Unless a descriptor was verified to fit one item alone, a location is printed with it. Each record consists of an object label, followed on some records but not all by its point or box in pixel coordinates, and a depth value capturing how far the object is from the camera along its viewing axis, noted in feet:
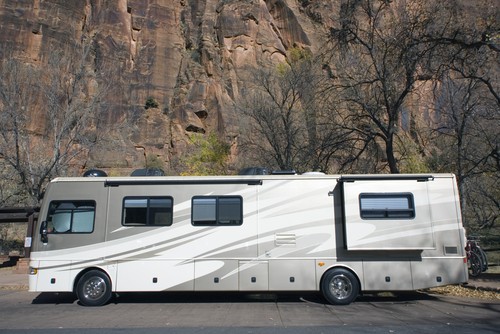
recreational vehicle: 31.32
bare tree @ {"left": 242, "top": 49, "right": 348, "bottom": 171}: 79.00
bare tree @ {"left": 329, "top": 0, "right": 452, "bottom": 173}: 41.50
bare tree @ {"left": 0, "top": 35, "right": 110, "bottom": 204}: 64.08
